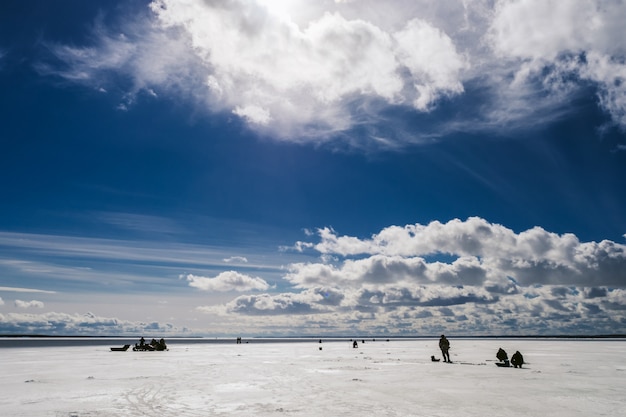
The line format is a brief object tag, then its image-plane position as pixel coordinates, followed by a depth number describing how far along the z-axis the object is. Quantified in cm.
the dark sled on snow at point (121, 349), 6156
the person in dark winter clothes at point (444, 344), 3885
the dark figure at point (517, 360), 3338
